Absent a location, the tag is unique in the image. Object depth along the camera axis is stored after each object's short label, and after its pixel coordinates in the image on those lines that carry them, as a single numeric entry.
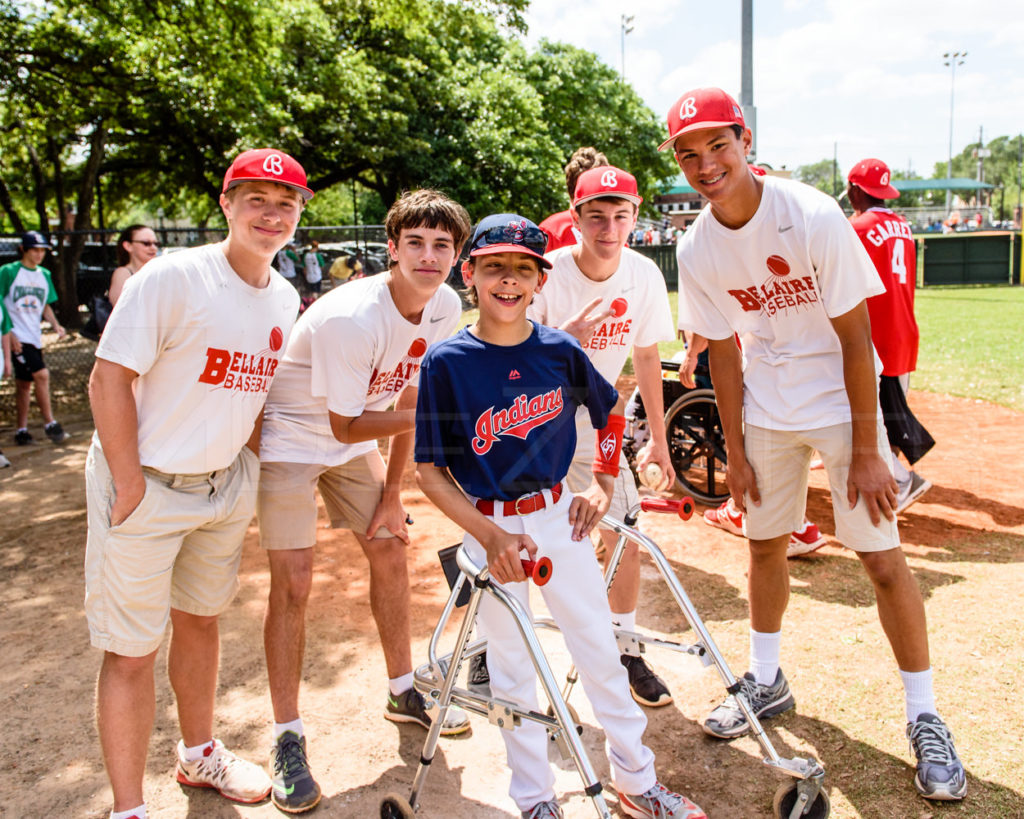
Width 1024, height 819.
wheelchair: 6.12
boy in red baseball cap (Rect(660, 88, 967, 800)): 2.94
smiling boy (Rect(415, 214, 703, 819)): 2.56
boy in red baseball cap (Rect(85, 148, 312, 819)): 2.63
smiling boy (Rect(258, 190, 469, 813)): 3.08
